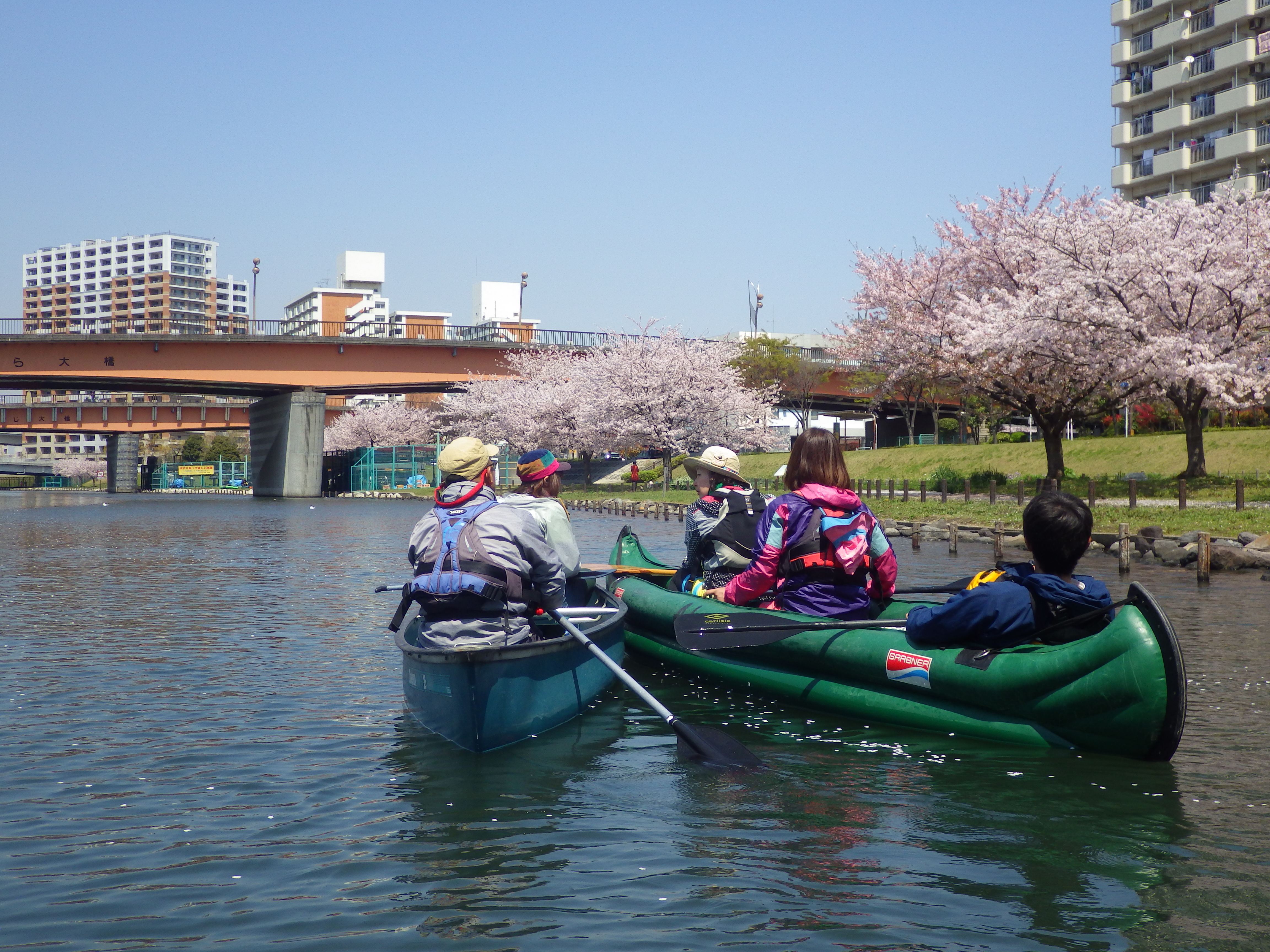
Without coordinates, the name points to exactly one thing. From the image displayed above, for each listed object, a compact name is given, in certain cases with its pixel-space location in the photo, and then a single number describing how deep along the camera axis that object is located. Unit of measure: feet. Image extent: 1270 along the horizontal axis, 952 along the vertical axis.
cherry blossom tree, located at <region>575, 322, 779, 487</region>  155.63
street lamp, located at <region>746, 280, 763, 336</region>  282.03
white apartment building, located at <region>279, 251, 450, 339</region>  421.18
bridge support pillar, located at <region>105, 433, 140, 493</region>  297.33
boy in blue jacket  19.03
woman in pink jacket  22.88
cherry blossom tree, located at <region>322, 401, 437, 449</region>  261.44
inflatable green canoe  18.39
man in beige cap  20.06
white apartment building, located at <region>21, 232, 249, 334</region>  613.11
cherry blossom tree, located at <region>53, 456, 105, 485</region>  396.78
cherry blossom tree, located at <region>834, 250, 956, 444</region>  103.45
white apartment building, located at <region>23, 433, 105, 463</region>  514.68
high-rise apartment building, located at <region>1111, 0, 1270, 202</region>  170.09
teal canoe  19.38
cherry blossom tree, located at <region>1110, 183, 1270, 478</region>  75.05
